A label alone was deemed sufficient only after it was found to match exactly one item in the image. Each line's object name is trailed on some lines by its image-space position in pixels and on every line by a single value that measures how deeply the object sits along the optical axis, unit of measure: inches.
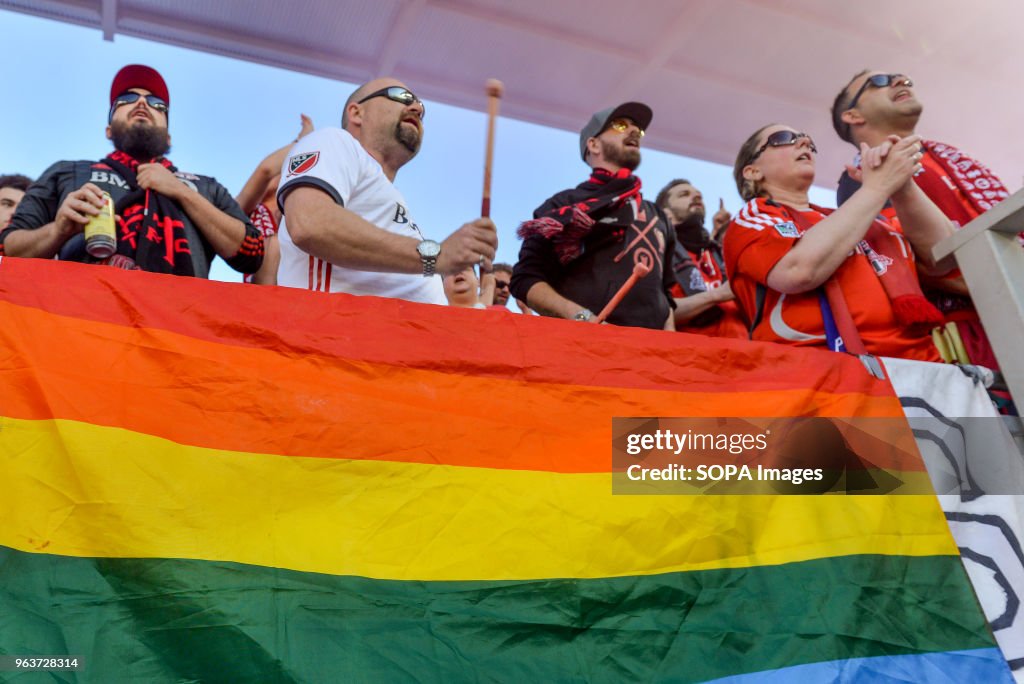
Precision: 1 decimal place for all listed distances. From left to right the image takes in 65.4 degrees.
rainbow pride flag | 53.5
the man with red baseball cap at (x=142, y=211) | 102.2
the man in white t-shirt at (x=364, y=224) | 84.5
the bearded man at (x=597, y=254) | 123.8
